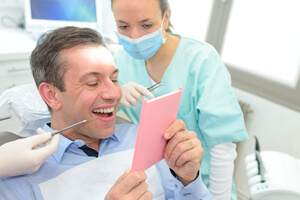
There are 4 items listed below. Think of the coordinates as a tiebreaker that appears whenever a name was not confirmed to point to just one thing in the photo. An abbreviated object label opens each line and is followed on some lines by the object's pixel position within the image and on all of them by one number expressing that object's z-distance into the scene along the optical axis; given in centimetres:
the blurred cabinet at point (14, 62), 187
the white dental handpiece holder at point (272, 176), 111
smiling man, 93
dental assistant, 119
